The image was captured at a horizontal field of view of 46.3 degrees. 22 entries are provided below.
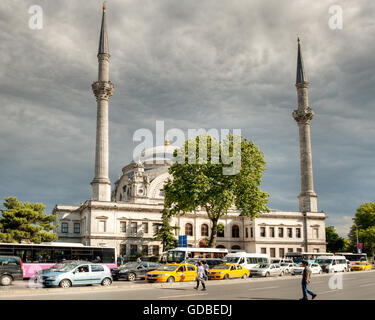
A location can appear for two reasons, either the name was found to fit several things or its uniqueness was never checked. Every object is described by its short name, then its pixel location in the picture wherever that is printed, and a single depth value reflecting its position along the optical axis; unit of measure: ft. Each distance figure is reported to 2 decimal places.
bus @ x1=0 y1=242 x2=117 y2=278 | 100.01
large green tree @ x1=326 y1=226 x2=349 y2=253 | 286.87
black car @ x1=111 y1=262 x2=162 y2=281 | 102.99
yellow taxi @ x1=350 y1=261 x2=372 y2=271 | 163.63
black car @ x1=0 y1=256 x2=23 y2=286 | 84.17
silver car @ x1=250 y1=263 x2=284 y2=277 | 115.75
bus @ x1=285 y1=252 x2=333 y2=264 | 174.39
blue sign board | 144.89
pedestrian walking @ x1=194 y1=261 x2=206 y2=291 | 72.38
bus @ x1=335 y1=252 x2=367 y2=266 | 196.24
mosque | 185.37
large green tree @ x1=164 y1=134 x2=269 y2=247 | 143.43
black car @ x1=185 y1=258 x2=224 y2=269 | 117.47
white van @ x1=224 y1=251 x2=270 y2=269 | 121.39
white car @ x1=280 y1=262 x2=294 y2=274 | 127.03
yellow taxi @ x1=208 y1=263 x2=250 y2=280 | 102.22
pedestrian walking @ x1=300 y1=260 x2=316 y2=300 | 52.85
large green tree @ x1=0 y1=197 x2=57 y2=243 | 140.46
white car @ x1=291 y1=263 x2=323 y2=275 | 130.31
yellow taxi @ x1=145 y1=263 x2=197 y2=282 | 88.78
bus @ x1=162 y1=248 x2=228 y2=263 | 127.54
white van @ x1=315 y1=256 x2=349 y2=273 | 144.56
